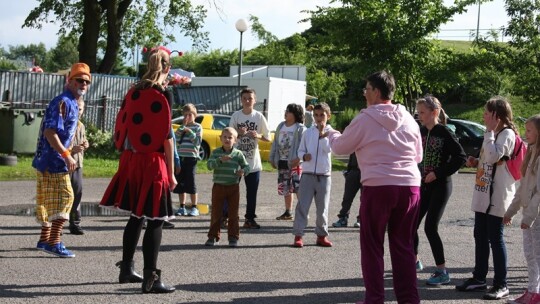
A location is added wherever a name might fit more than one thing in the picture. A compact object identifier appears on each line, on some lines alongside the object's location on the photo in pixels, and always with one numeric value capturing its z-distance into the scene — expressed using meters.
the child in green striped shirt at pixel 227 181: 9.99
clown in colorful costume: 8.52
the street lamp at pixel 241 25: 28.09
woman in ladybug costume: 7.10
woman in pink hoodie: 6.39
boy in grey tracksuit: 10.07
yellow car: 23.91
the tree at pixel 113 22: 30.16
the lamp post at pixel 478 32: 28.29
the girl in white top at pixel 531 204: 7.03
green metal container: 22.11
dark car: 27.22
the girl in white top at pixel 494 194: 7.57
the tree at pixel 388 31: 27.62
